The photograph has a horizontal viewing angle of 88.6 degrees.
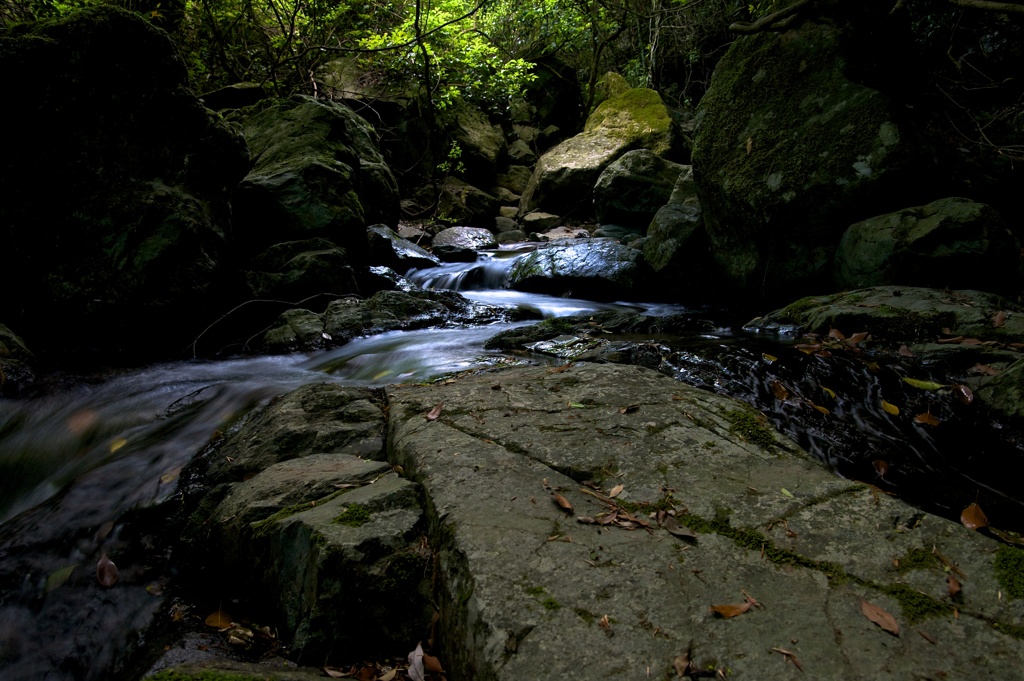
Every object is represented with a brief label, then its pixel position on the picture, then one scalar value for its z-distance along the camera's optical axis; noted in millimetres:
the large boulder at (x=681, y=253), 8250
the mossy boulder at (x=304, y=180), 8000
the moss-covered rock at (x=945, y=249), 5441
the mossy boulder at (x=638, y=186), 11562
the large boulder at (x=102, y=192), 5535
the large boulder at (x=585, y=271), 8820
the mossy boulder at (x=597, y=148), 14125
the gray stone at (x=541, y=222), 14828
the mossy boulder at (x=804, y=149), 6156
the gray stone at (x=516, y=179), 18797
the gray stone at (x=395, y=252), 10172
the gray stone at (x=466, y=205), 15453
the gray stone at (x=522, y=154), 20156
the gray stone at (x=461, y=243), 12008
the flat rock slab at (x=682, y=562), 1518
